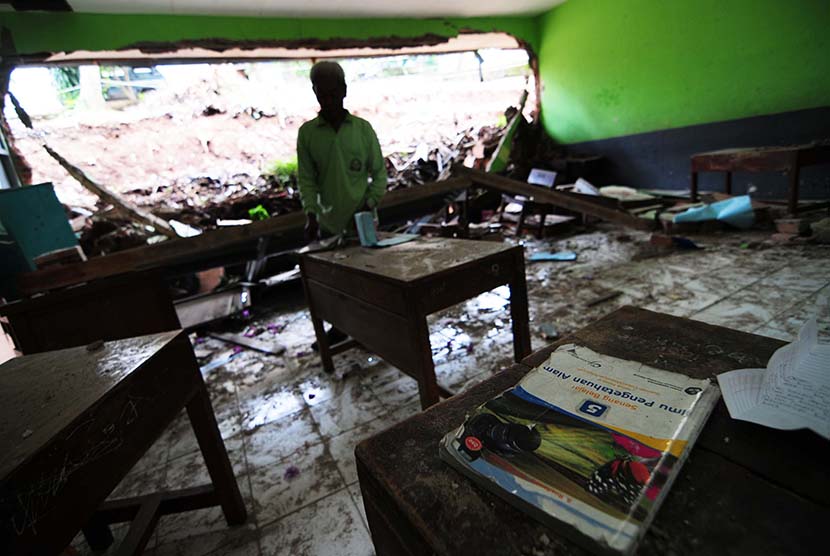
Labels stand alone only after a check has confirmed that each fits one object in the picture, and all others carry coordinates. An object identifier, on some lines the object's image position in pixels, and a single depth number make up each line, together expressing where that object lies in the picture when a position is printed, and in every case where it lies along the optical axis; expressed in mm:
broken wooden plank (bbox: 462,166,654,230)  4691
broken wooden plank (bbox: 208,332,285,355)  3426
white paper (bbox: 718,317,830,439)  616
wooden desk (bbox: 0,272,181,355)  2225
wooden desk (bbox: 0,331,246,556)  838
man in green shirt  2695
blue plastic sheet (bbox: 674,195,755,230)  4410
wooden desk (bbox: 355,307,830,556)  500
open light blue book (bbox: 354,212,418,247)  2629
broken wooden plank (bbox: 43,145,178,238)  4395
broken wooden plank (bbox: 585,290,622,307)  3343
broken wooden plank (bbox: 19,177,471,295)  2887
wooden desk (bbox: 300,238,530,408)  1799
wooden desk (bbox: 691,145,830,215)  3824
